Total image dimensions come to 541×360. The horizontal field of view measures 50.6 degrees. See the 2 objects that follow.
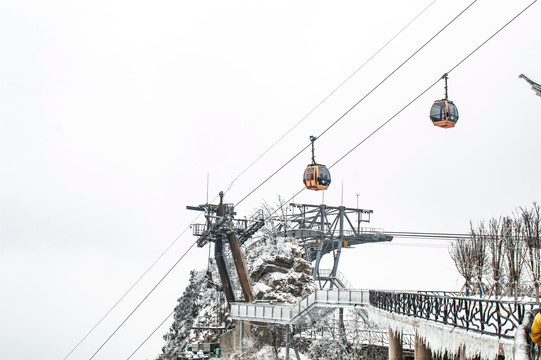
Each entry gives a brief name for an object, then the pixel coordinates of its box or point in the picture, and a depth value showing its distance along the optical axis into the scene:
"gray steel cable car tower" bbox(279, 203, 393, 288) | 57.16
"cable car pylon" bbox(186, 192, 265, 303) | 43.12
